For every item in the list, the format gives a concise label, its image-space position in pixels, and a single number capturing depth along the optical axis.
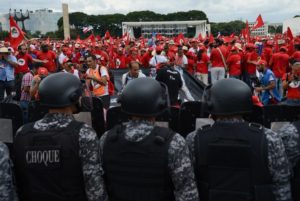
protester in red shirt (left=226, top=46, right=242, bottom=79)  11.90
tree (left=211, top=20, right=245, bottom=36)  91.09
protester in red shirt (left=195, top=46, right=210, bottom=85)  13.09
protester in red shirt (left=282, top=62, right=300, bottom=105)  6.88
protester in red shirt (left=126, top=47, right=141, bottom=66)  12.13
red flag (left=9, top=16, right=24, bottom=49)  12.73
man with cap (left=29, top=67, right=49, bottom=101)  6.71
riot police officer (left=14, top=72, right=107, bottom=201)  2.62
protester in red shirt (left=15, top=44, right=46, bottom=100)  11.06
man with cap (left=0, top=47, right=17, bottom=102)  10.03
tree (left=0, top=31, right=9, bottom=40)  57.23
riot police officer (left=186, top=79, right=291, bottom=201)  2.48
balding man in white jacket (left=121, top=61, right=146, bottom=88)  6.76
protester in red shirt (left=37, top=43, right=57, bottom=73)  11.59
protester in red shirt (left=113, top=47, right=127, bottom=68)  13.12
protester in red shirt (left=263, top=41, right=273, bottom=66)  13.67
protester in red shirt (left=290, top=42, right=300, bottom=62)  10.56
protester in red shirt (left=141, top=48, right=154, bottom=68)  12.81
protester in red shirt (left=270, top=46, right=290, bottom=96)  10.95
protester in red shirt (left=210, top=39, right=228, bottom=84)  12.13
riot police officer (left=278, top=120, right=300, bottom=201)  2.67
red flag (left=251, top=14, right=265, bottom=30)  20.37
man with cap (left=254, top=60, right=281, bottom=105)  8.67
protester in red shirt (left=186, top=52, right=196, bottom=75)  13.76
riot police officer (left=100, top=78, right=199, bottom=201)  2.48
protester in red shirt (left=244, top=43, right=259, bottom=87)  11.99
